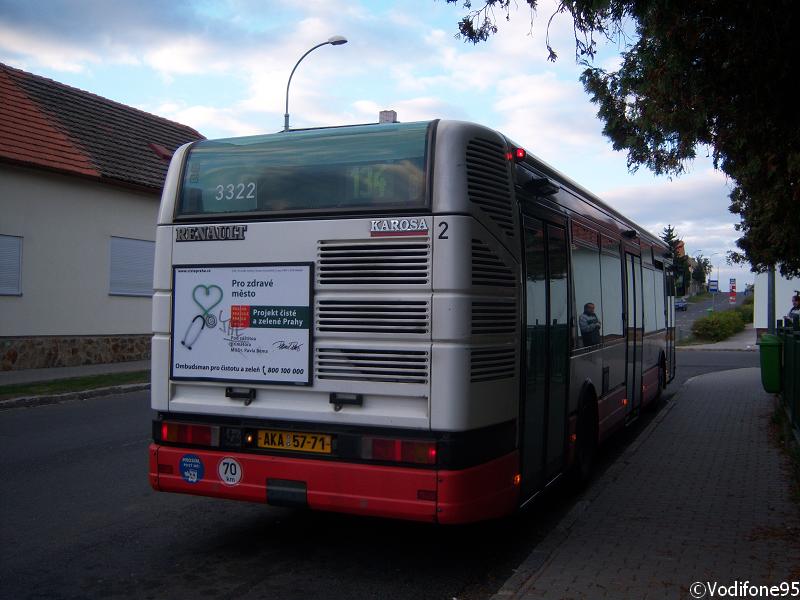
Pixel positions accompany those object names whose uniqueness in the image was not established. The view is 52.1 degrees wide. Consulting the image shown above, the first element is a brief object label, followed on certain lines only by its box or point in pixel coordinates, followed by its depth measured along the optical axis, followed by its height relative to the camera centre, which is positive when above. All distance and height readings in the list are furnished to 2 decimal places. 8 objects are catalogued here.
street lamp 21.30 +7.24
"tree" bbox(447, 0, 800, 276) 6.02 +2.04
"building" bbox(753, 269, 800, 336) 39.53 +1.13
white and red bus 5.26 -0.03
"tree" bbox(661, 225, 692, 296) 16.81 +0.99
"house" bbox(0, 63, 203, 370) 19.38 +2.38
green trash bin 13.73 -0.73
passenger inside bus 7.85 -0.06
